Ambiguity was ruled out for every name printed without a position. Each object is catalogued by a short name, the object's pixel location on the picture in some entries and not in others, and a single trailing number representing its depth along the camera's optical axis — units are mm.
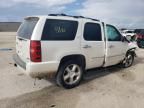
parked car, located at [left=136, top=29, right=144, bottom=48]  8672
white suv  2717
